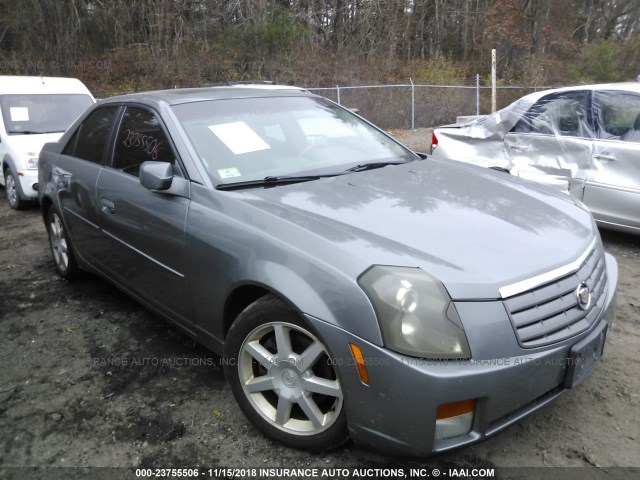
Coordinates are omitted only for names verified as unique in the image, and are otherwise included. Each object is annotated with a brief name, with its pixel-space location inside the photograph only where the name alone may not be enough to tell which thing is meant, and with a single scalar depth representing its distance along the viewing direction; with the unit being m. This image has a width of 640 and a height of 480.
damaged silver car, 4.80
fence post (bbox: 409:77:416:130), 16.34
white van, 7.10
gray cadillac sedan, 1.94
